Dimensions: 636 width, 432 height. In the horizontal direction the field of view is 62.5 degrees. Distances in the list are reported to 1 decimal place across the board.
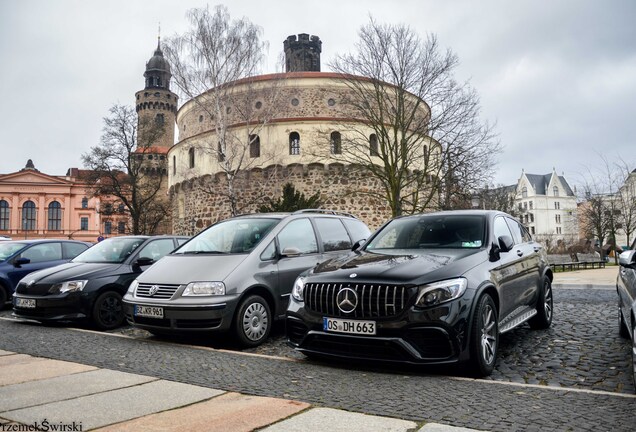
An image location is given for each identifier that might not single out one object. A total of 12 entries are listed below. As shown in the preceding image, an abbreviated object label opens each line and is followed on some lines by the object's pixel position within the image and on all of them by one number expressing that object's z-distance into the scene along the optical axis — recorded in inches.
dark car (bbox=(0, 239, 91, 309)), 426.9
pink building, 3159.5
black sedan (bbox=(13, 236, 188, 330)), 319.3
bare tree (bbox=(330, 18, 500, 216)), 962.1
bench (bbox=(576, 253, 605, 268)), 1079.8
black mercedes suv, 183.9
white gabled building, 4387.3
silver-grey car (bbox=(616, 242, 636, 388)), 165.9
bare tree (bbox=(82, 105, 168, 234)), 1555.1
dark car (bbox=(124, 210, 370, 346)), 249.9
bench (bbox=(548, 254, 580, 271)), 914.1
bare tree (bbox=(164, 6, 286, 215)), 1160.2
